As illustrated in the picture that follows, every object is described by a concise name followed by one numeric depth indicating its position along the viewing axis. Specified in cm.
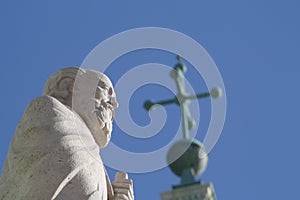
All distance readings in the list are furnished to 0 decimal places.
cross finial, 8832
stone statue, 1309
